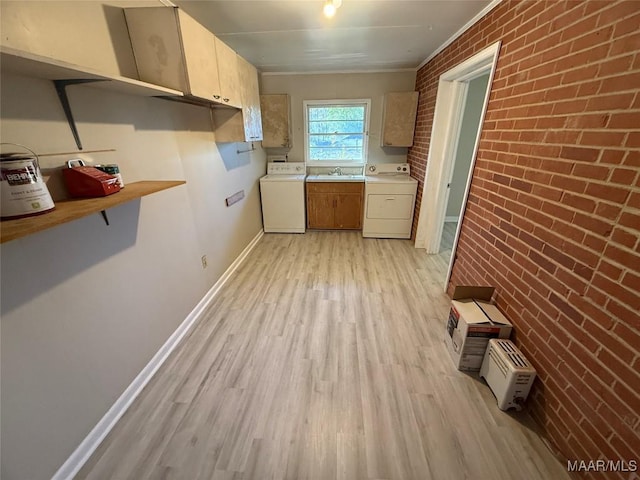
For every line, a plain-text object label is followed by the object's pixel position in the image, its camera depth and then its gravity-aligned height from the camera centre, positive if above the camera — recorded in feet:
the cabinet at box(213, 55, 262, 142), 7.98 +0.59
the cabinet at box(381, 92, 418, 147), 11.64 +0.84
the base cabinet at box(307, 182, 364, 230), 12.36 -3.11
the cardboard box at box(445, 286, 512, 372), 5.13 -3.57
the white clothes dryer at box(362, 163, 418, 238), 11.63 -2.92
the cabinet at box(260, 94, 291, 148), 12.26 +0.82
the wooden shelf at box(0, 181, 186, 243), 2.51 -0.82
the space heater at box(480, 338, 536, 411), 4.44 -3.97
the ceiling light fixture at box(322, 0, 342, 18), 4.81 +2.36
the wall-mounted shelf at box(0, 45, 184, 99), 2.50 +0.75
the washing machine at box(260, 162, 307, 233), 12.32 -2.75
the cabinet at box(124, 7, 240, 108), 4.64 +1.62
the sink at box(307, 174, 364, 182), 12.22 -1.83
